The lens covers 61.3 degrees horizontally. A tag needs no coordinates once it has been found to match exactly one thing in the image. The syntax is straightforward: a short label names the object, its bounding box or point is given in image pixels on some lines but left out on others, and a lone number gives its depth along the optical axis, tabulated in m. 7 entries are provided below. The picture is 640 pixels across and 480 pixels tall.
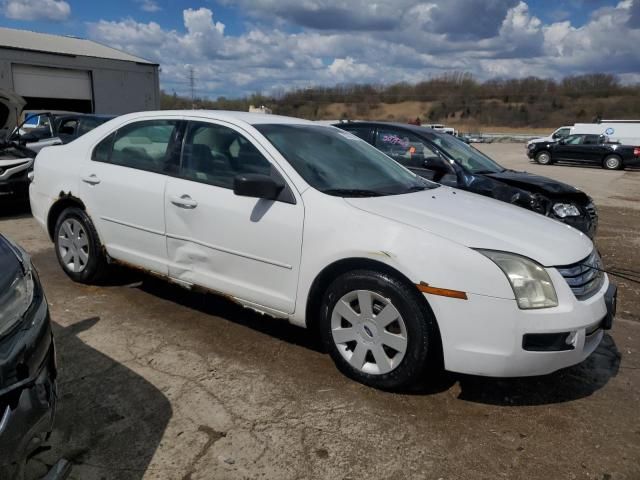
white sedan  2.84
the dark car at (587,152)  22.59
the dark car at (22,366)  1.85
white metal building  25.61
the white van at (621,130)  29.48
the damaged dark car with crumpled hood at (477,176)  6.15
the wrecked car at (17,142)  7.82
